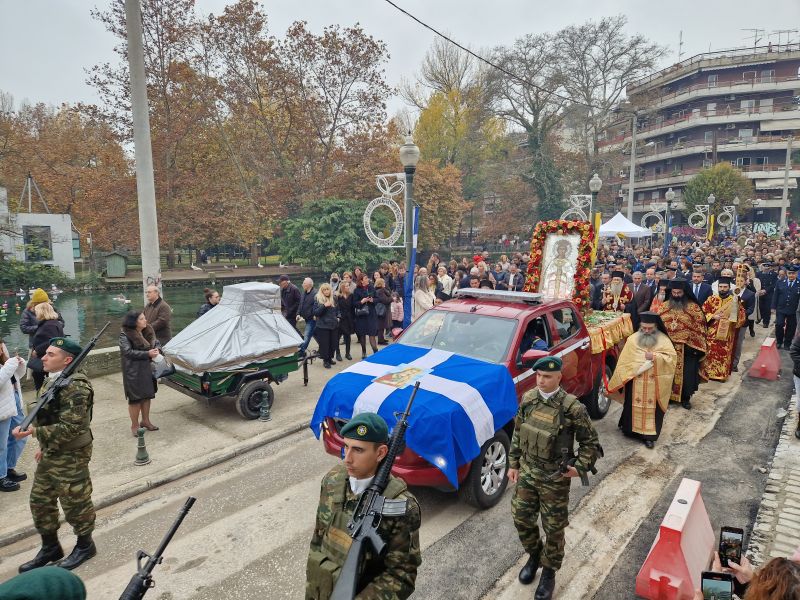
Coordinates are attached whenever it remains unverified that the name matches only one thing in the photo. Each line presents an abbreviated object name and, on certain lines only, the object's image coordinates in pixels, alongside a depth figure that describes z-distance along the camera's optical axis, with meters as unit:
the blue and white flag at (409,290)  10.50
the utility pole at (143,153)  8.37
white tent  22.98
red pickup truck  5.09
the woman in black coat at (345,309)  11.16
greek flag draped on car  4.69
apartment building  54.00
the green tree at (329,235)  23.78
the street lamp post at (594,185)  15.73
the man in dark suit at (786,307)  11.50
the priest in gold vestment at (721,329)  9.62
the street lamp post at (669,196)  23.79
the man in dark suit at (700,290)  10.49
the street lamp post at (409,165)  9.83
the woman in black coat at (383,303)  11.52
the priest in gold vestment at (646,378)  6.97
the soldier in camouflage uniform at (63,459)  4.21
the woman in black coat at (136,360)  6.57
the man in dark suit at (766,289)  14.29
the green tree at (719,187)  39.19
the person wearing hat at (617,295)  11.62
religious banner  9.70
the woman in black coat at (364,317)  11.25
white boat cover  7.32
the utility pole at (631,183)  26.71
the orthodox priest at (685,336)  8.35
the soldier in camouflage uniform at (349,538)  2.52
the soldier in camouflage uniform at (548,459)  3.92
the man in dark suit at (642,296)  10.53
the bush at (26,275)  21.44
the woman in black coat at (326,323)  10.28
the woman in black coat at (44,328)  6.95
